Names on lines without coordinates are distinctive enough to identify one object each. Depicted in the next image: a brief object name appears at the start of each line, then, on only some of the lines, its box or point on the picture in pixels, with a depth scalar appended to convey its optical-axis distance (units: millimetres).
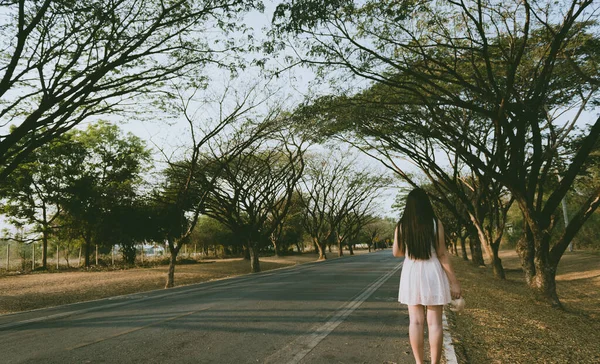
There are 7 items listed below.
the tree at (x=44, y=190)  28688
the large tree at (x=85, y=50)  9320
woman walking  3900
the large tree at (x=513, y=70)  9328
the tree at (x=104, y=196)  30172
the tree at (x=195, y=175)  17609
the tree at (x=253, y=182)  24547
